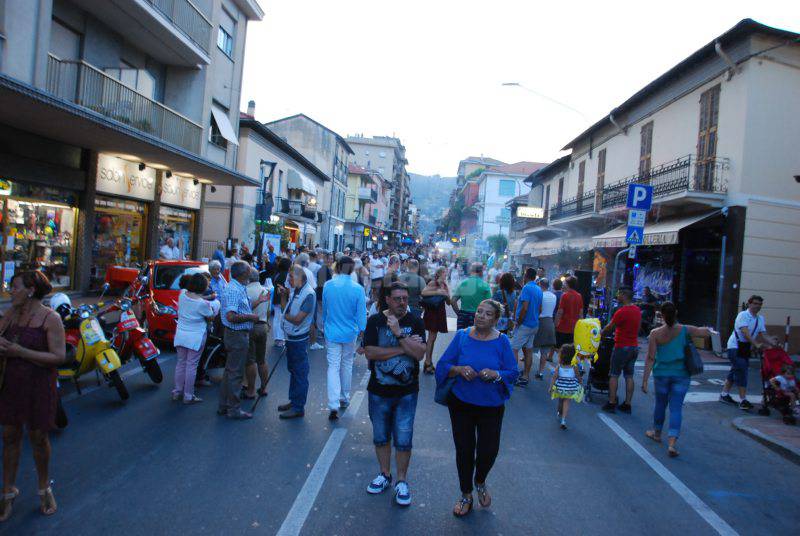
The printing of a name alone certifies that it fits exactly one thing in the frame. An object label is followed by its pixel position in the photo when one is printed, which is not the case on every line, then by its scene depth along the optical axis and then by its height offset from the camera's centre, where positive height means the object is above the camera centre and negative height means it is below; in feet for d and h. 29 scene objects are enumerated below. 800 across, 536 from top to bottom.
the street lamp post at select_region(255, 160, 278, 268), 73.36 +4.75
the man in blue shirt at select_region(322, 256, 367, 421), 21.06 -2.09
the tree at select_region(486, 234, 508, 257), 171.43 +8.36
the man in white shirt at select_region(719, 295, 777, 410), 28.86 -2.22
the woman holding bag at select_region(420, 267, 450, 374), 30.78 -2.07
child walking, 22.53 -4.07
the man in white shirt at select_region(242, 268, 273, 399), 23.21 -3.56
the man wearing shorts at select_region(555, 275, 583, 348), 32.73 -1.84
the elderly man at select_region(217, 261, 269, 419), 21.15 -2.99
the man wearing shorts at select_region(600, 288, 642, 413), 25.76 -2.45
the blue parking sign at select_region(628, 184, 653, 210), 38.09 +5.69
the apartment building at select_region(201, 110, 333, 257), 92.68 +10.05
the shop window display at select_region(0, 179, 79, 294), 41.68 +0.33
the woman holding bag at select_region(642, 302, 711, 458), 20.94 -2.88
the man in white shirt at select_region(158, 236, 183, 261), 53.93 -0.59
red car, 32.42 -2.85
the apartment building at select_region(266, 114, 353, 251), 157.99 +29.86
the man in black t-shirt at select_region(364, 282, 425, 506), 14.92 -2.83
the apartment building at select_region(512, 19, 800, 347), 46.34 +9.59
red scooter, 24.14 -4.08
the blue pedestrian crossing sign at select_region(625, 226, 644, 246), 38.04 +3.09
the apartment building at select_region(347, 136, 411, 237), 304.09 +56.35
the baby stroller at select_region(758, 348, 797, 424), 26.58 -3.84
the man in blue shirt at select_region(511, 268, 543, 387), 30.68 -2.42
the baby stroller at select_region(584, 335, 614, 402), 28.66 -4.33
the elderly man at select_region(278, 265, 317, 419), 21.53 -2.85
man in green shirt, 30.66 -1.30
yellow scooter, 21.72 -4.14
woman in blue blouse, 14.17 -2.92
